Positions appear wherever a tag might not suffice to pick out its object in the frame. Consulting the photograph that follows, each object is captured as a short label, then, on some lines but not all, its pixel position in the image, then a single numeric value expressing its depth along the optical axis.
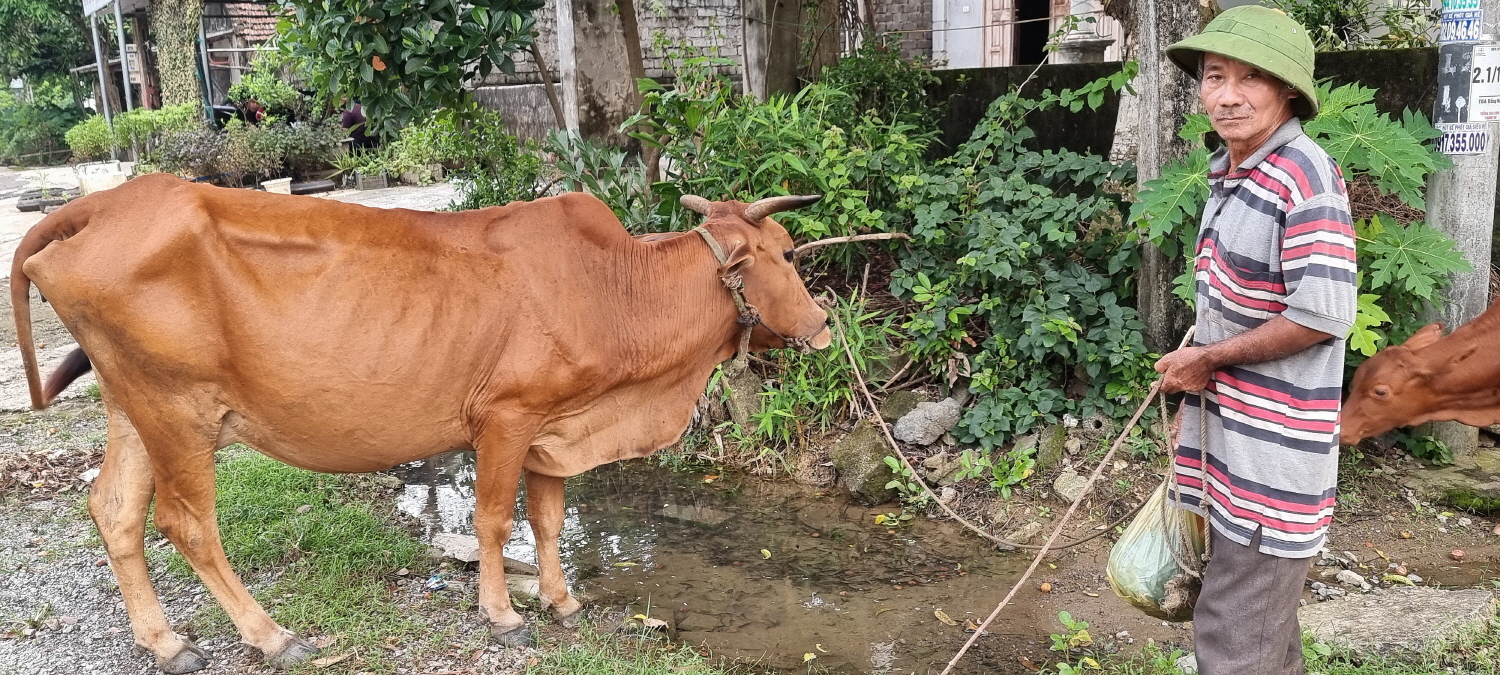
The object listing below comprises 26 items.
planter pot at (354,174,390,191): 15.01
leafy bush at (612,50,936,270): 5.80
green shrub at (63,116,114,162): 19.17
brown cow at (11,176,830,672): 3.27
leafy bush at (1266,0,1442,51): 6.25
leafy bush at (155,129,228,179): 14.40
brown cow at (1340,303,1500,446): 3.02
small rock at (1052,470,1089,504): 5.09
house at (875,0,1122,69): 12.16
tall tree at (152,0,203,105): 18.07
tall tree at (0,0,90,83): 23.89
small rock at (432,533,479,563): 4.53
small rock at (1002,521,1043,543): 4.95
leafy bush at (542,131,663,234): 6.11
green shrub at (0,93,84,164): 23.94
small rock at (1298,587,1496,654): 3.50
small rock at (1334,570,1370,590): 4.22
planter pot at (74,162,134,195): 14.17
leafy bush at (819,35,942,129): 7.18
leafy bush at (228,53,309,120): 17.75
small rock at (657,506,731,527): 5.35
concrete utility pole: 4.52
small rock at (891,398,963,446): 5.55
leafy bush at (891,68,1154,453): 5.31
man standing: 2.34
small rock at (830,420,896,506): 5.39
